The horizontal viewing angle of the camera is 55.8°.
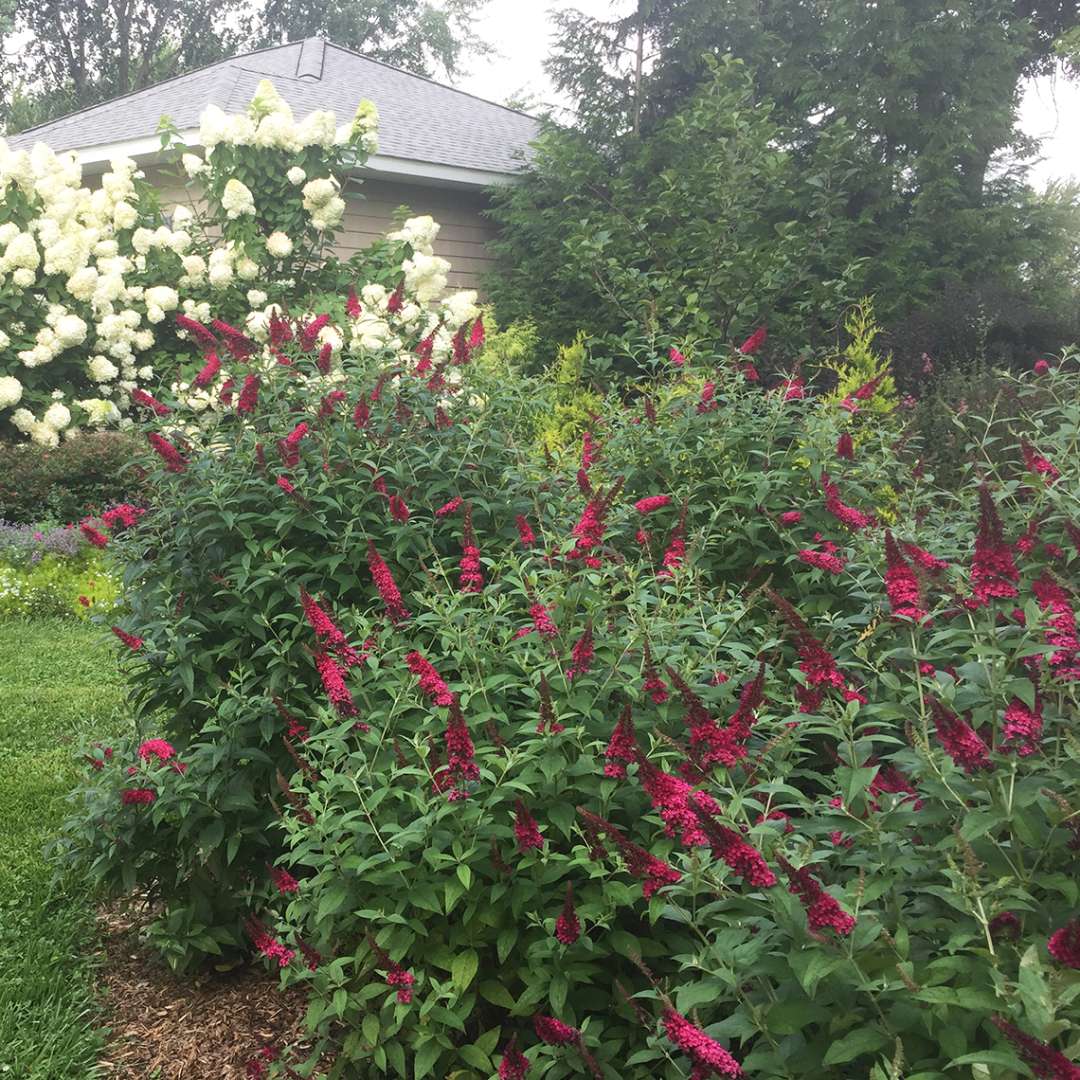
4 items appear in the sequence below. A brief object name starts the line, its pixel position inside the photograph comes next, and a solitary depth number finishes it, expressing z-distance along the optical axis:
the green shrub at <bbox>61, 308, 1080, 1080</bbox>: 1.61
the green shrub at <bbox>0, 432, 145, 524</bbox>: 8.83
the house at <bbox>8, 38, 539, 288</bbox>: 12.12
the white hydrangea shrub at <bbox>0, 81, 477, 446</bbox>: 9.44
